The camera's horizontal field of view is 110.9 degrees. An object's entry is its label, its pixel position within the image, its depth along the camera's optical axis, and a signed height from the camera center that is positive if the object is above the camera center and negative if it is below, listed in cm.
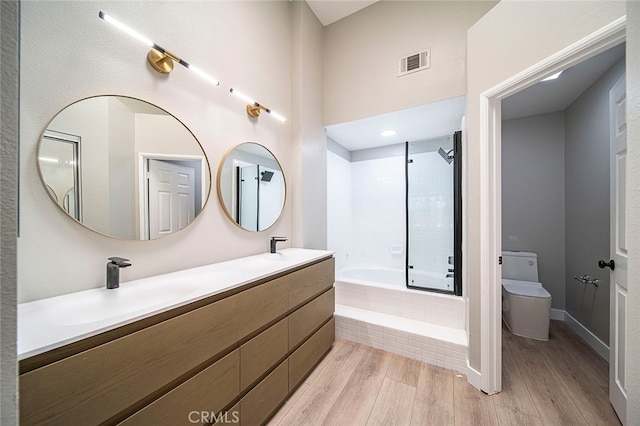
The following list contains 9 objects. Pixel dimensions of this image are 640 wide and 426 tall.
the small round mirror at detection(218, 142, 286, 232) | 168 +23
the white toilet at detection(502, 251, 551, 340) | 222 -90
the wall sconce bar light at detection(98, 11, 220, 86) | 109 +90
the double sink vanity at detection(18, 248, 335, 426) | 62 -51
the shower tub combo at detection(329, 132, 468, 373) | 207 -58
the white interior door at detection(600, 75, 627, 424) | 127 -24
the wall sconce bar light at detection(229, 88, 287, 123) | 176 +91
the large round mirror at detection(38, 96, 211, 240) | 98 +24
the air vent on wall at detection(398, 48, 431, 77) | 209 +147
